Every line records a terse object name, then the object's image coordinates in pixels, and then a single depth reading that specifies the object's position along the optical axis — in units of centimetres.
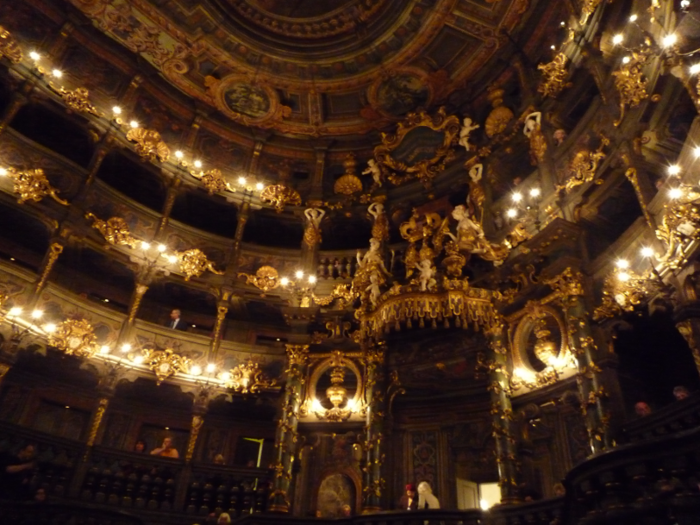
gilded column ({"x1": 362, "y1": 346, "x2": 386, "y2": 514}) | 1152
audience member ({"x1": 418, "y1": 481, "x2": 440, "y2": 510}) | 1043
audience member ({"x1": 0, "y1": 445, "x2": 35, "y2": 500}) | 1003
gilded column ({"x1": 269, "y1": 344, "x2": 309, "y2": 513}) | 1202
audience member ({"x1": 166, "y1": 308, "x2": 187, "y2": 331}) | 1539
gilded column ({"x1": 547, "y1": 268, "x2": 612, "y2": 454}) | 898
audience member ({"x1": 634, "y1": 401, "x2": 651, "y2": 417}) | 865
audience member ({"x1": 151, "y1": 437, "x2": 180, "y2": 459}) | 1291
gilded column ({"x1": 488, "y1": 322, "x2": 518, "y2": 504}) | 1030
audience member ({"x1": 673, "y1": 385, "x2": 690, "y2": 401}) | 790
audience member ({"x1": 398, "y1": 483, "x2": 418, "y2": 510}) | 1095
